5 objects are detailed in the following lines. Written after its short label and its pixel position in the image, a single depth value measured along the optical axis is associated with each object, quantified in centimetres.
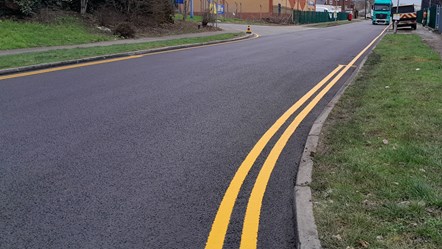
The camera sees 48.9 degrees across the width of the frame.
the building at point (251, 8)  6612
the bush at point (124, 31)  2356
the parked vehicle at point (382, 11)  5853
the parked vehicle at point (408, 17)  3750
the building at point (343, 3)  11950
